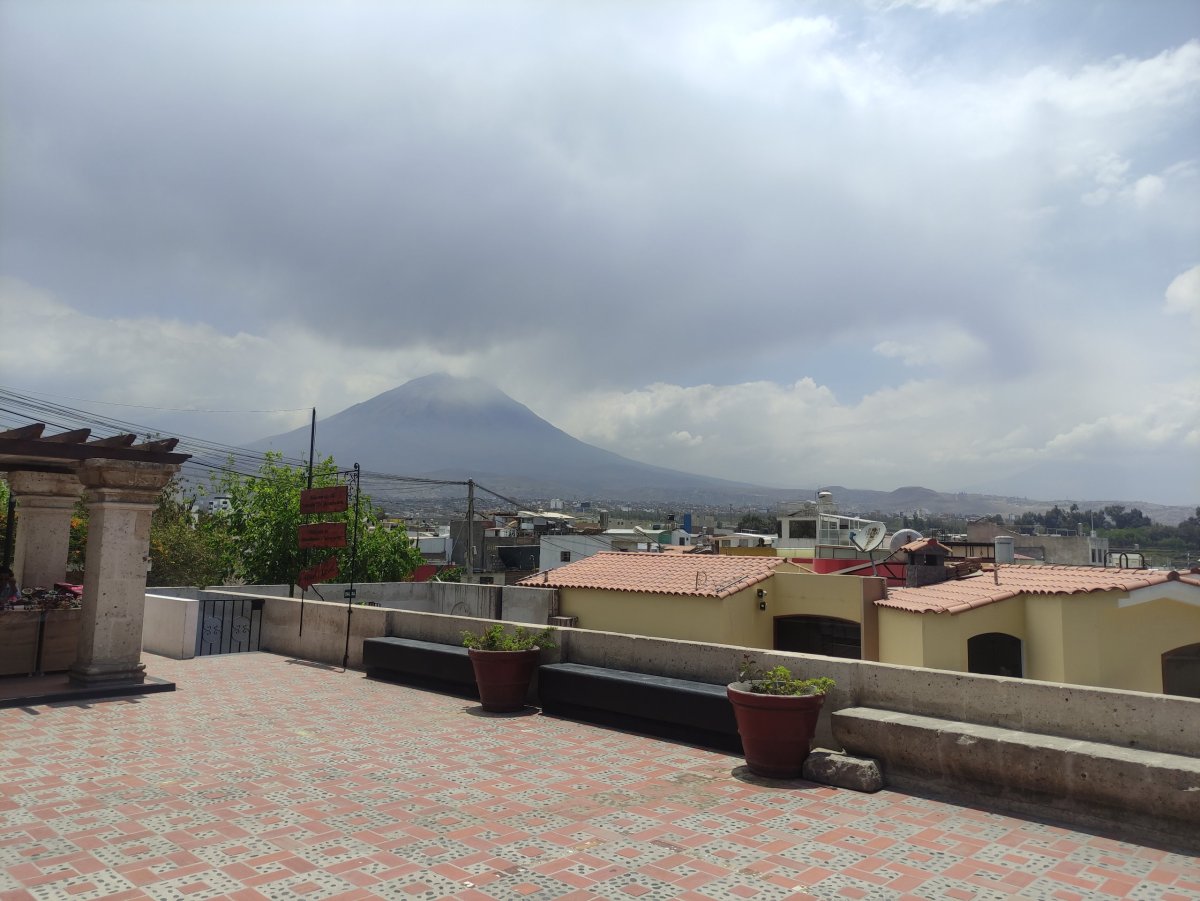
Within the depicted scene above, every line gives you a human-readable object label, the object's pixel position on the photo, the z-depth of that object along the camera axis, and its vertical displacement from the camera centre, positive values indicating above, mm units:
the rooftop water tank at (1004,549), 29031 -582
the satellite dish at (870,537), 22766 -161
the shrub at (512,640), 9297 -1381
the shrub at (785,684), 6695 -1325
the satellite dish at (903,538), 23219 -178
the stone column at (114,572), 10219 -725
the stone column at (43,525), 12867 -159
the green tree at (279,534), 27141 -507
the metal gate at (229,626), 14648 -2065
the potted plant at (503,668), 9047 -1660
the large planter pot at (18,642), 10484 -1697
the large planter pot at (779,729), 6469 -1654
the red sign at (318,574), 15027 -1039
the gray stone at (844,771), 6266 -1942
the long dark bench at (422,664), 10023 -1904
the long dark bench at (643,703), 7500 -1811
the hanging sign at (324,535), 14734 -269
